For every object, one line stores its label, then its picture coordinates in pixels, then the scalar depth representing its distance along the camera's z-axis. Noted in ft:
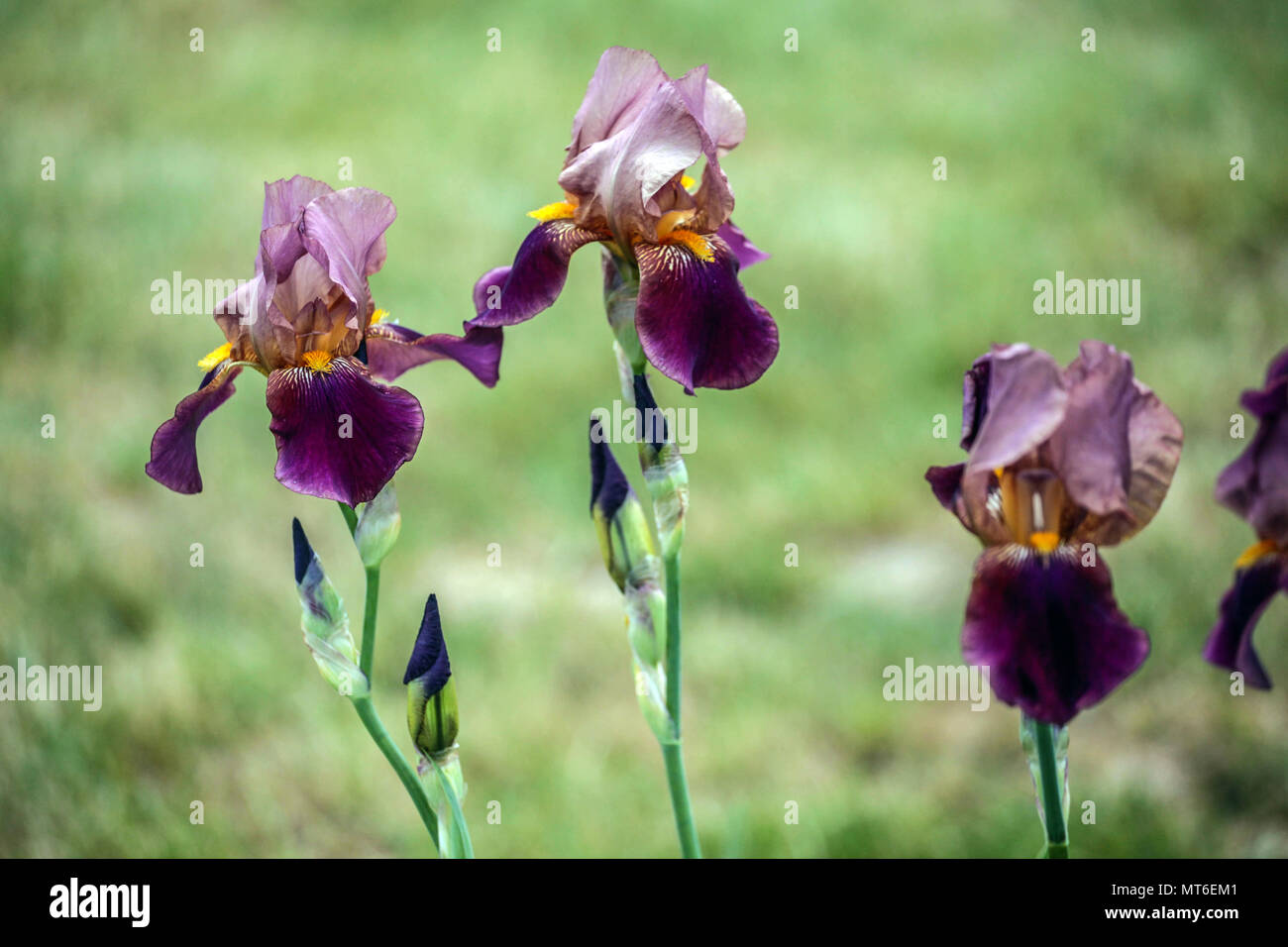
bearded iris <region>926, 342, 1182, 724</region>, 3.10
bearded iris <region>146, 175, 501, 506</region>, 3.40
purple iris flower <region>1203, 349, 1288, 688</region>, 3.31
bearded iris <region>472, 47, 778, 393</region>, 3.51
